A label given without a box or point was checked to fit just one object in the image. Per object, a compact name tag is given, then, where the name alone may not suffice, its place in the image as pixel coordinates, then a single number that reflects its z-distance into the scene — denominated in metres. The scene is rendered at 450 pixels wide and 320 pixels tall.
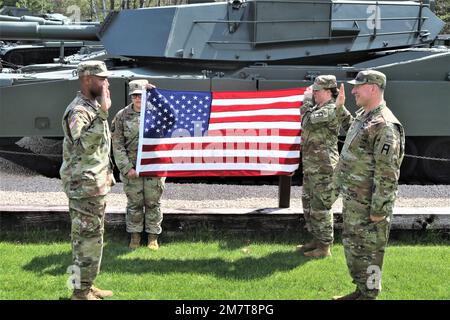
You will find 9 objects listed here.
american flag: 6.39
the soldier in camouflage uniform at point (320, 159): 5.80
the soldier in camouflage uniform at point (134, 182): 6.17
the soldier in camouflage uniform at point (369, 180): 4.39
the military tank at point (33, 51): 19.12
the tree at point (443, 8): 39.88
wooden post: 6.80
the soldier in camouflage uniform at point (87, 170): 4.46
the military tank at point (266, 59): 8.68
